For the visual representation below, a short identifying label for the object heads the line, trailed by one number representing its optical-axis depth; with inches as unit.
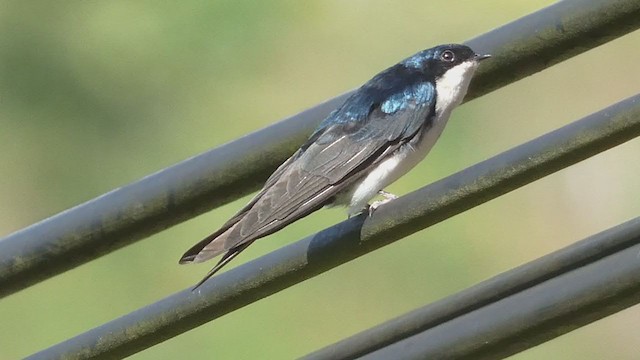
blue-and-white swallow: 193.3
